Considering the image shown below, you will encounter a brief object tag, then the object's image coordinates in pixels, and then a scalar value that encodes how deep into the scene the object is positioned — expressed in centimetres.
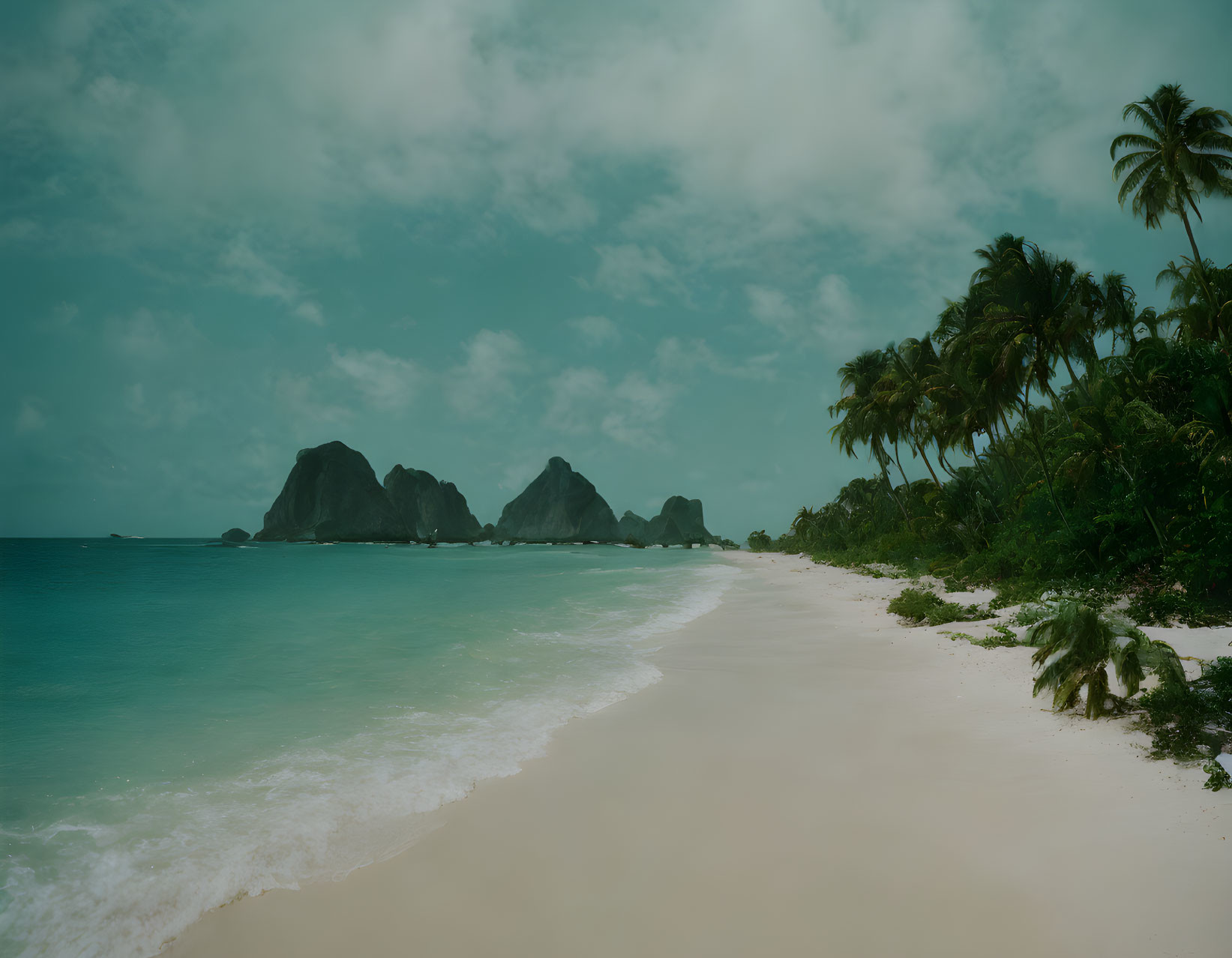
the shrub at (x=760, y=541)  10002
